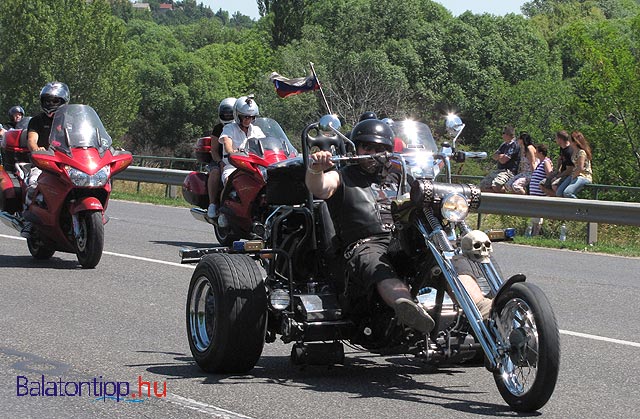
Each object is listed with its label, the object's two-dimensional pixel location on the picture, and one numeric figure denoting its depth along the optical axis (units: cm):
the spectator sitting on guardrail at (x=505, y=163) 1931
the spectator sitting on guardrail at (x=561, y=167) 1819
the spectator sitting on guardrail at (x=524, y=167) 1898
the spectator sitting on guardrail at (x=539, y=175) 1861
